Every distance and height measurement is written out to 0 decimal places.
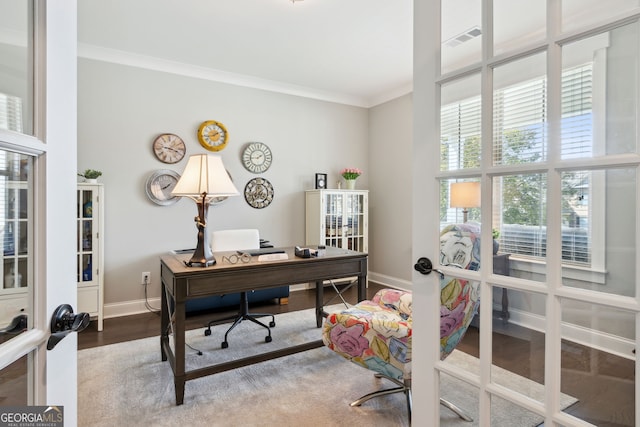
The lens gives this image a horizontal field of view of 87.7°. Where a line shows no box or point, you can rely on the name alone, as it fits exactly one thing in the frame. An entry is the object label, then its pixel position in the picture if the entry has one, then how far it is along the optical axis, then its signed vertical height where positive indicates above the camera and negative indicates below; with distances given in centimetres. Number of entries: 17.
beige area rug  181 -112
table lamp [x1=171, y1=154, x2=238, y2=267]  214 +16
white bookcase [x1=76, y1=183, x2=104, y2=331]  306 -36
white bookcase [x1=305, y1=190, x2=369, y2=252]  440 -9
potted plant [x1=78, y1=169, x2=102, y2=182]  315 +34
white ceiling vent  101 +56
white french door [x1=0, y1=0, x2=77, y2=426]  56 +3
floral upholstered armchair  111 -60
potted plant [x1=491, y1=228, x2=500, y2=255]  101 -9
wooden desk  197 -46
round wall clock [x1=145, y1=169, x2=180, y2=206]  367 +28
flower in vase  468 +54
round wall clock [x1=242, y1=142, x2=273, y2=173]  423 +70
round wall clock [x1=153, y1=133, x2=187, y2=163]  370 +71
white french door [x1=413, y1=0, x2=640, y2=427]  77 +6
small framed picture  466 +43
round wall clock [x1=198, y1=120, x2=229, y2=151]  392 +91
